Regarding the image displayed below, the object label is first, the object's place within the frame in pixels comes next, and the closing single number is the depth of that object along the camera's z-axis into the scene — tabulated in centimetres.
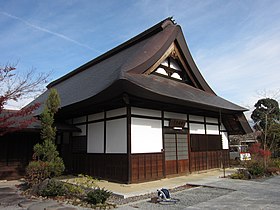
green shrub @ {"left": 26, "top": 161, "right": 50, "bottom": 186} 739
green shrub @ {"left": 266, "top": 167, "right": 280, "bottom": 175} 972
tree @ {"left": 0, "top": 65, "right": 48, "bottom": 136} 600
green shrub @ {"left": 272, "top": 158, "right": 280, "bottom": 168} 1136
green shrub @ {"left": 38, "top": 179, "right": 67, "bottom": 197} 647
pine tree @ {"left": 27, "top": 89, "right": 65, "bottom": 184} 744
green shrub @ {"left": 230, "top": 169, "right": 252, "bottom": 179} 891
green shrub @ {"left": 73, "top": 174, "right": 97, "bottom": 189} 704
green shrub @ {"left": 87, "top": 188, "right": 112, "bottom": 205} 547
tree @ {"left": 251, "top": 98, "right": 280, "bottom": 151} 1664
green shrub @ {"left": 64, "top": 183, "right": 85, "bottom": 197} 659
